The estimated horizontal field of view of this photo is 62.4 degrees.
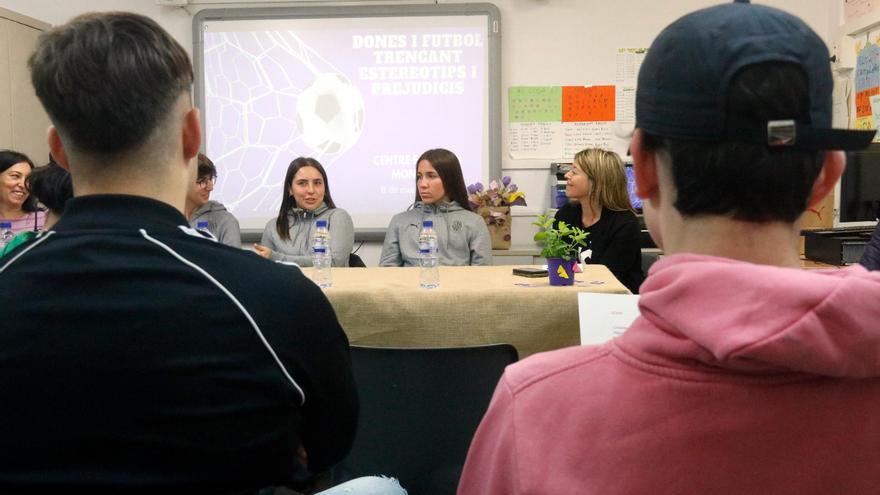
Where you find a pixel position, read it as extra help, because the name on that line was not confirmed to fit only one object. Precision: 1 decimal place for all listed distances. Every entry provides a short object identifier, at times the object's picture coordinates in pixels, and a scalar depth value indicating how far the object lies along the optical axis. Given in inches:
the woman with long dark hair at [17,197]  142.9
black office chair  65.0
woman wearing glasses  140.1
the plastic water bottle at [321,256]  97.6
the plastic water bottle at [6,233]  127.3
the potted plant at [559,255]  93.0
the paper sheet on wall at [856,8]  168.9
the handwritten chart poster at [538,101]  191.8
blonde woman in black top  132.7
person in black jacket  32.2
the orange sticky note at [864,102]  169.3
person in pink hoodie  21.0
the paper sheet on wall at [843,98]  179.3
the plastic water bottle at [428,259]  97.1
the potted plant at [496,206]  175.9
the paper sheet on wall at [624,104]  191.3
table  88.4
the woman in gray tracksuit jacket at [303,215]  147.9
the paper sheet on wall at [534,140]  192.5
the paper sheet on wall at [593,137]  192.2
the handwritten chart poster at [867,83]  166.6
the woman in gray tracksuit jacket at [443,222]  146.6
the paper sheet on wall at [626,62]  190.9
